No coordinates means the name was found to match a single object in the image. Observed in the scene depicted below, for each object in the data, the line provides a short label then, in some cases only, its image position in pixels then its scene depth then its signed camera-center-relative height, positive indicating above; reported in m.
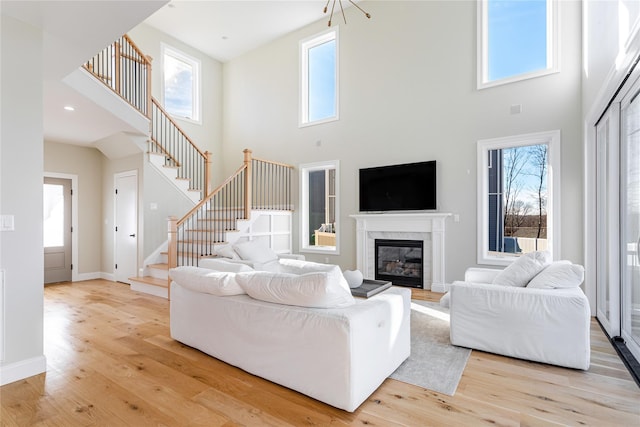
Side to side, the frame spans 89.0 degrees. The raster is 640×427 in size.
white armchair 2.53 -0.87
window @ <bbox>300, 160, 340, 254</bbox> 6.62 +0.12
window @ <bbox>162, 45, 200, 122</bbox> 7.26 +2.98
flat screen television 5.30 +0.44
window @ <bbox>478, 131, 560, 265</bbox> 4.39 +0.24
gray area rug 2.38 -1.23
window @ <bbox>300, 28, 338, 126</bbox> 6.71 +2.86
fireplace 5.18 -0.36
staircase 5.36 +0.50
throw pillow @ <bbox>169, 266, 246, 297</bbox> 2.60 -0.57
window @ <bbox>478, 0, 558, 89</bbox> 4.46 +2.50
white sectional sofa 1.98 -0.85
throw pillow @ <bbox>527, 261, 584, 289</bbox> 2.69 -0.54
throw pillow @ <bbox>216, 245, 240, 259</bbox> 4.71 -0.59
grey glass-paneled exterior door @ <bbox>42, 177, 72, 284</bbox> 6.22 -0.33
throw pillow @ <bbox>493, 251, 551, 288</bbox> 2.95 -0.53
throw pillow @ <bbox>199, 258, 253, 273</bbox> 3.07 -0.53
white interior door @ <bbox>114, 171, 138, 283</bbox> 6.11 -0.26
